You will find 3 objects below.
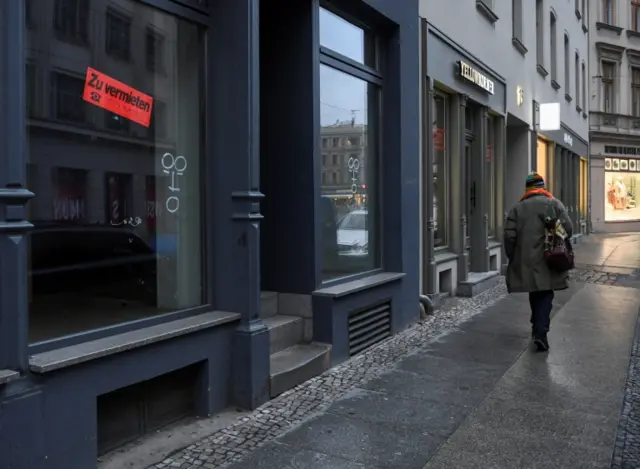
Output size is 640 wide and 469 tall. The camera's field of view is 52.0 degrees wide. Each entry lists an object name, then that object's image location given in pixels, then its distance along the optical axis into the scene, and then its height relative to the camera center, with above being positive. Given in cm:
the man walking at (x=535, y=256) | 664 -40
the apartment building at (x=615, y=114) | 2894 +460
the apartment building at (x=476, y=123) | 909 +174
